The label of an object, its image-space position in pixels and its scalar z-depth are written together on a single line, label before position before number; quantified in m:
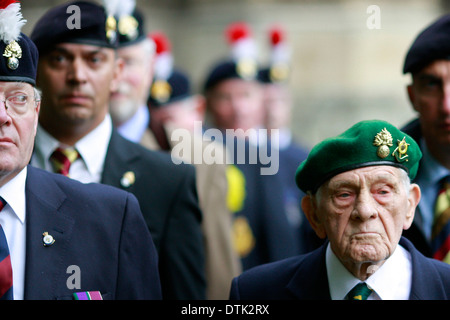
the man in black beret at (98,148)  9.27
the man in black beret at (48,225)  7.21
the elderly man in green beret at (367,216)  7.27
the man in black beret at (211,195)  10.97
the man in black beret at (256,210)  14.07
